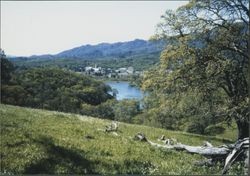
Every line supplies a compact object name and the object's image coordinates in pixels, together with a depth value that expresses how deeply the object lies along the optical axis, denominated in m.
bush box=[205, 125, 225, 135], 46.17
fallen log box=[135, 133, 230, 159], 13.52
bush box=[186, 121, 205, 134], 50.36
